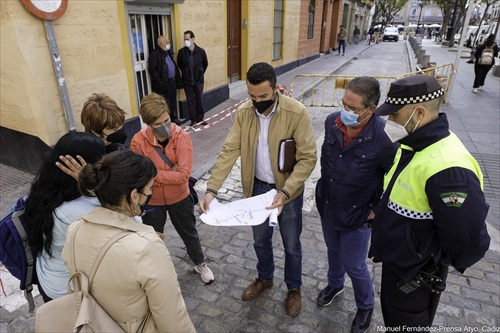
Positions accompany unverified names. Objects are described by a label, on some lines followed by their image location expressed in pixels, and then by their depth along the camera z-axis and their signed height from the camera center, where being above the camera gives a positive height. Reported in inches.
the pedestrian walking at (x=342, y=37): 930.9 -40.3
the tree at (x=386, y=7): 2030.0 +89.8
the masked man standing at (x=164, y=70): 269.3 -39.1
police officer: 67.4 -36.8
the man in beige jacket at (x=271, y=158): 96.3 -40.2
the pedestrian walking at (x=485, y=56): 429.7 -40.1
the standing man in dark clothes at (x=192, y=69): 291.9 -40.9
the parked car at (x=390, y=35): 1694.1 -60.4
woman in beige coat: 55.0 -37.0
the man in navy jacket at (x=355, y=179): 90.3 -42.3
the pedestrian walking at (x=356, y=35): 1369.3 -50.8
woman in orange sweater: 108.1 -44.4
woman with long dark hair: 71.9 -38.5
